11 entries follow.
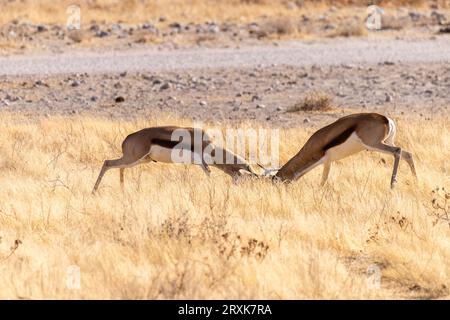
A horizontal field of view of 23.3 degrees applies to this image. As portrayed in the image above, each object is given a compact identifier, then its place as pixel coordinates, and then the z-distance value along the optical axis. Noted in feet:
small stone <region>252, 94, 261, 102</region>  53.47
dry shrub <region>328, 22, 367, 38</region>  78.23
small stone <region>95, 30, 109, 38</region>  79.29
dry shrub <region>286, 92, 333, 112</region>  49.62
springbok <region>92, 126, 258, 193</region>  32.19
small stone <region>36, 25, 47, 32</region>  81.87
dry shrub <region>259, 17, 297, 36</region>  79.28
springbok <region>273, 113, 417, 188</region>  32.07
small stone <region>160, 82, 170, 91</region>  56.59
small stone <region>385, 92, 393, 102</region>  52.80
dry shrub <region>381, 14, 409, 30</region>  82.17
